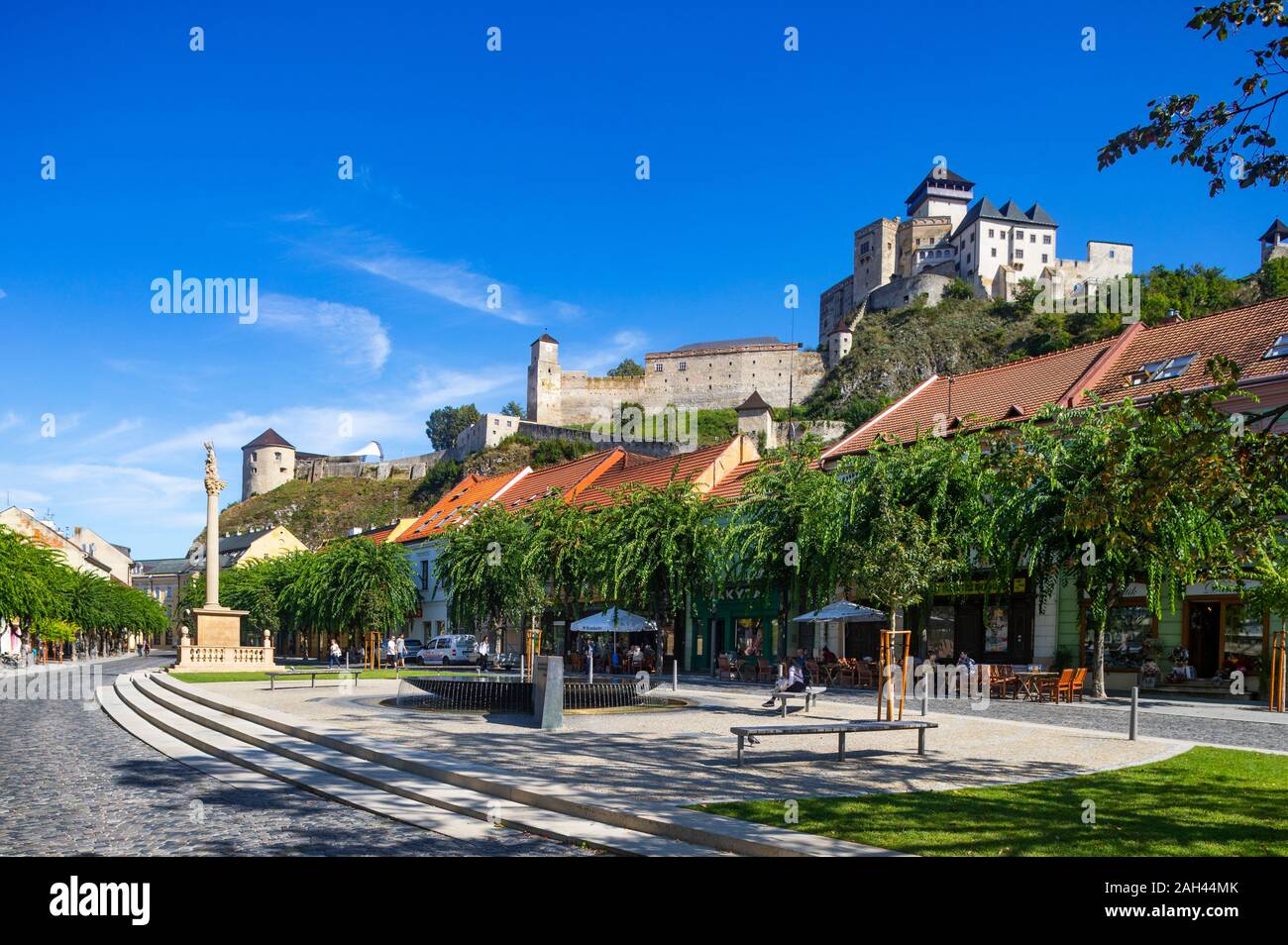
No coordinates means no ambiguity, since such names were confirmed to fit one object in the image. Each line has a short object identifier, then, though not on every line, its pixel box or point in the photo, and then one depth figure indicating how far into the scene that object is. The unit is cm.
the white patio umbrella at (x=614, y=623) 4003
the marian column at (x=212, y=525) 4806
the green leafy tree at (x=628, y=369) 15475
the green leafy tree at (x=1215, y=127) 1032
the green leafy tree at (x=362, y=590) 5169
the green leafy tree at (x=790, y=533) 3444
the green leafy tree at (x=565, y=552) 4384
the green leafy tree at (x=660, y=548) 4006
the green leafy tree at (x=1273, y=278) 10488
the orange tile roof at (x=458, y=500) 7156
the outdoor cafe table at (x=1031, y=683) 2803
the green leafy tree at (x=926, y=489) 3097
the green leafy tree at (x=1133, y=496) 1069
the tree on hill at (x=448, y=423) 18388
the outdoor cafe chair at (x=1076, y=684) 2734
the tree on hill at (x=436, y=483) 13700
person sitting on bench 2558
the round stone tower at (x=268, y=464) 17012
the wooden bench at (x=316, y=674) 3138
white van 4938
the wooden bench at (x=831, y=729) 1438
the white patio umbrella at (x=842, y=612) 3036
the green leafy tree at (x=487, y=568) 4669
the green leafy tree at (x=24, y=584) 4031
